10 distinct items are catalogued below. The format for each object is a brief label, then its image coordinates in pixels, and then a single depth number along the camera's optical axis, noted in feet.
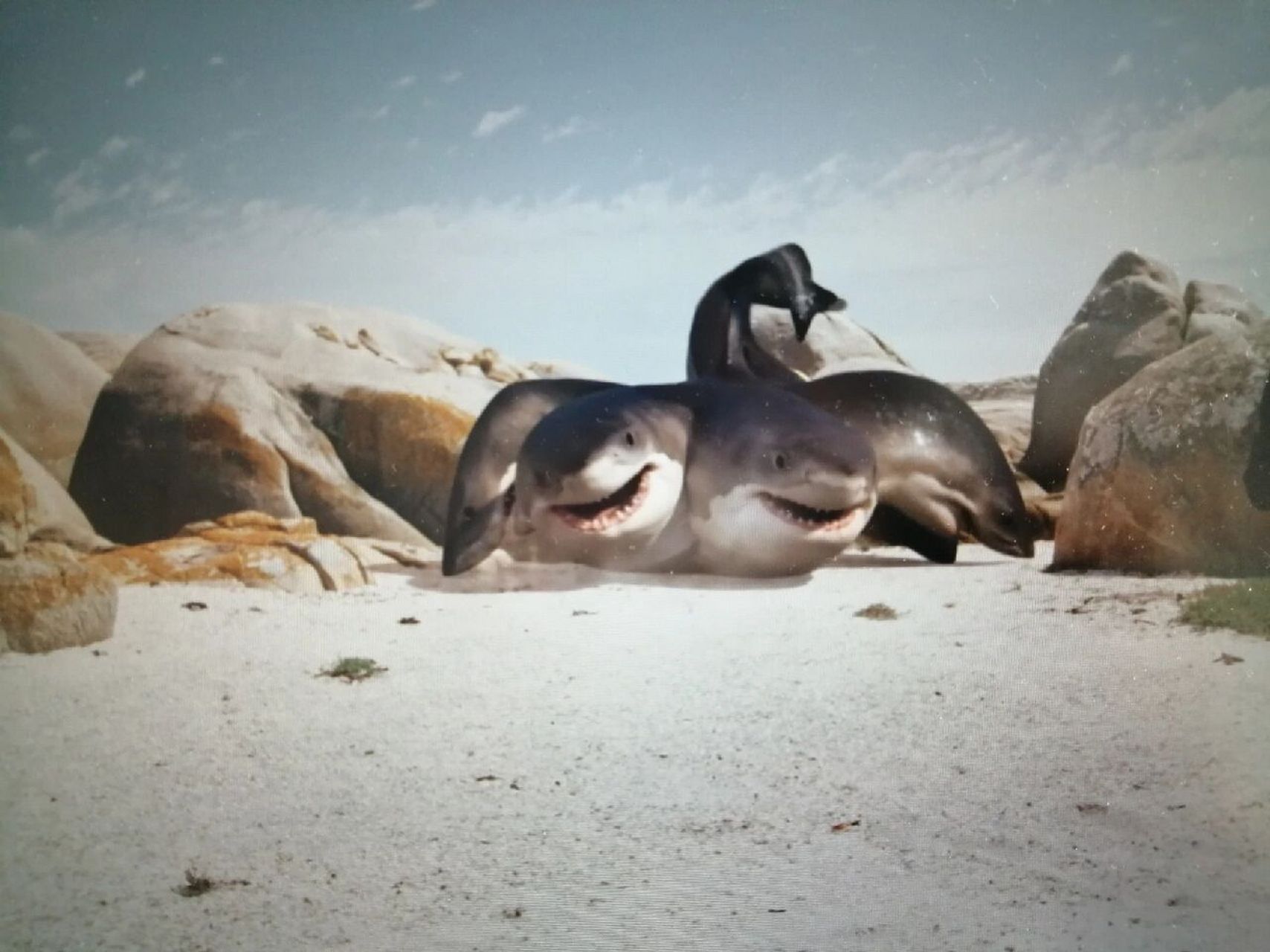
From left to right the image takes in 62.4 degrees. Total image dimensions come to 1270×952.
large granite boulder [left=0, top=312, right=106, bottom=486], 10.43
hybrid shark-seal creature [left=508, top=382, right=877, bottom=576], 10.74
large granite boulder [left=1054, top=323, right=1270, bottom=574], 9.09
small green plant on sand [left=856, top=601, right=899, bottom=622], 9.23
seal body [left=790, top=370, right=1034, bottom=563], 12.06
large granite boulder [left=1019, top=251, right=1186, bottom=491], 9.86
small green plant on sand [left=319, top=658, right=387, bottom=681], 8.33
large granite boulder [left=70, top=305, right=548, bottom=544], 10.43
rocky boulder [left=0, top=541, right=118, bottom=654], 8.56
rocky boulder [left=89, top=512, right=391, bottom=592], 9.85
